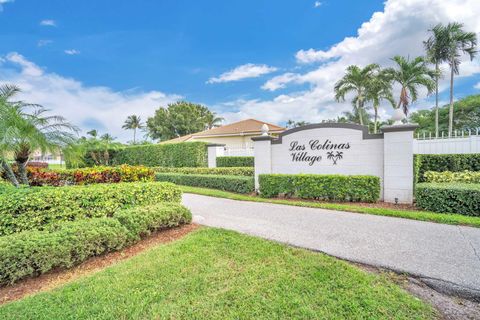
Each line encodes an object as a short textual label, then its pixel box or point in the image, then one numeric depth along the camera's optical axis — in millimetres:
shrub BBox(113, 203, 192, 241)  4324
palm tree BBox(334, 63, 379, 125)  19656
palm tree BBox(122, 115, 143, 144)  51781
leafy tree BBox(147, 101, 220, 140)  39031
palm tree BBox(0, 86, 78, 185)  4852
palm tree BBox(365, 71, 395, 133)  19797
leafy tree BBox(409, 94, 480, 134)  26641
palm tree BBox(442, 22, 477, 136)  17223
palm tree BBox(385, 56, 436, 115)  18469
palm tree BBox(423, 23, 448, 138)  18288
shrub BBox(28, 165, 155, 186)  6312
